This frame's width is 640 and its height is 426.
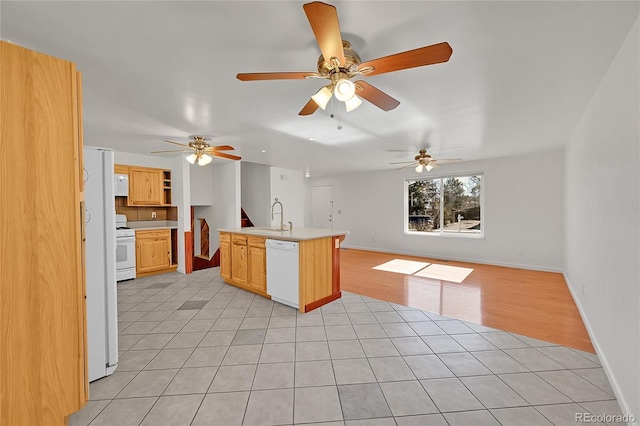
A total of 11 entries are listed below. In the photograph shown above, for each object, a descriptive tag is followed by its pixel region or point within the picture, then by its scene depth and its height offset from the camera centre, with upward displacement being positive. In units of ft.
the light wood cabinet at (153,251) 15.65 -2.48
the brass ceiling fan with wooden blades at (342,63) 3.92 +2.87
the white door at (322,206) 28.12 +0.65
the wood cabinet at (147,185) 15.78 +1.90
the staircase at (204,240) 22.32 -2.57
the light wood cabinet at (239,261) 12.89 -2.56
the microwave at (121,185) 14.99 +1.74
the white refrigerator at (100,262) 6.25 -1.24
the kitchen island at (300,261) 10.48 -2.33
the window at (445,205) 19.66 +0.46
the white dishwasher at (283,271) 10.42 -2.59
